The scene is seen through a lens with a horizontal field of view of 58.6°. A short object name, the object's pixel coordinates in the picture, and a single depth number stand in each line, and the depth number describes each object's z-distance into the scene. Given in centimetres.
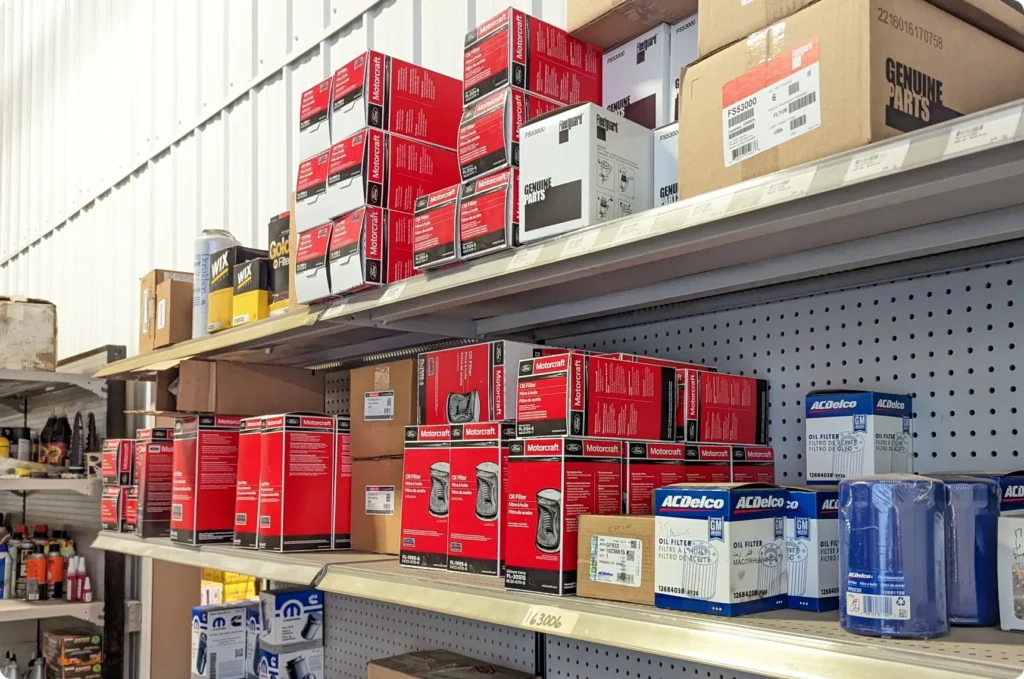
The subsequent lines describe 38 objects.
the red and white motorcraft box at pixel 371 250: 191
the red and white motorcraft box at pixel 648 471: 142
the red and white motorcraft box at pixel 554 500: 137
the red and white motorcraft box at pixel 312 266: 202
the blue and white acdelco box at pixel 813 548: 123
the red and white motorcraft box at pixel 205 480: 253
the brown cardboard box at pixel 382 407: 210
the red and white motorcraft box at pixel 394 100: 193
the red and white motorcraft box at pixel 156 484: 285
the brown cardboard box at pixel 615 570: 128
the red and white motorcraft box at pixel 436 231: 168
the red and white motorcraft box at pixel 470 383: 173
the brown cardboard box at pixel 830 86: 108
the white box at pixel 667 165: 151
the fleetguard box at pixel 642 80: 167
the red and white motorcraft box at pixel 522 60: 166
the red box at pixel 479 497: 164
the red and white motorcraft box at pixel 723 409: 154
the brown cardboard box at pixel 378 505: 212
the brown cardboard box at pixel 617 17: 163
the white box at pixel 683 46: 163
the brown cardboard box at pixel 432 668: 203
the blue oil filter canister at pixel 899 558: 102
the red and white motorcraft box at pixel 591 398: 138
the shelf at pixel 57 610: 406
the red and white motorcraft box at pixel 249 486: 234
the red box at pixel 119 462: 306
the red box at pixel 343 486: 229
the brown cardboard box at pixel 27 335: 419
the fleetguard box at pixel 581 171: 142
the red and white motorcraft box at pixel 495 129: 162
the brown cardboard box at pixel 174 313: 306
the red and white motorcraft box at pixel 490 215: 157
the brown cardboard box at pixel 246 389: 260
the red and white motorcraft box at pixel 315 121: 207
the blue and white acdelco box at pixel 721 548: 116
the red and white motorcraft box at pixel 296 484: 223
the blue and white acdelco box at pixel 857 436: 135
